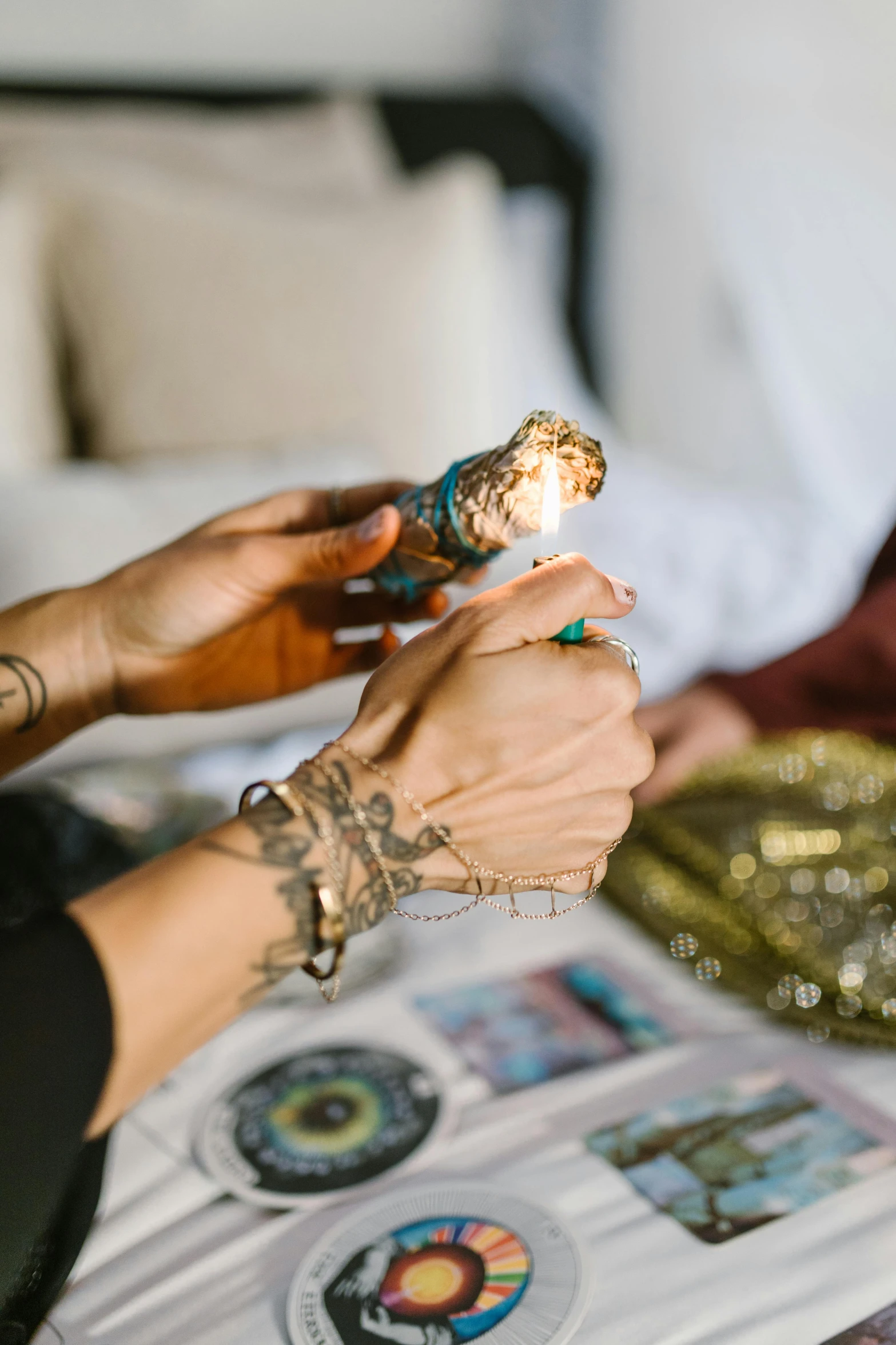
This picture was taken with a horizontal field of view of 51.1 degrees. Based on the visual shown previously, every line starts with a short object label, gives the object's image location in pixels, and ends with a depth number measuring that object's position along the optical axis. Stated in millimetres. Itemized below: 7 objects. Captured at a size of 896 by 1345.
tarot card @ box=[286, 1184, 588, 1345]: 460
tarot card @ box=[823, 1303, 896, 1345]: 450
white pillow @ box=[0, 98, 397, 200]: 1526
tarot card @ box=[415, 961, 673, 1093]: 640
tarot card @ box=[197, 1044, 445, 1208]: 559
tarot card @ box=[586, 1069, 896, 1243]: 522
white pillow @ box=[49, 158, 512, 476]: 1240
